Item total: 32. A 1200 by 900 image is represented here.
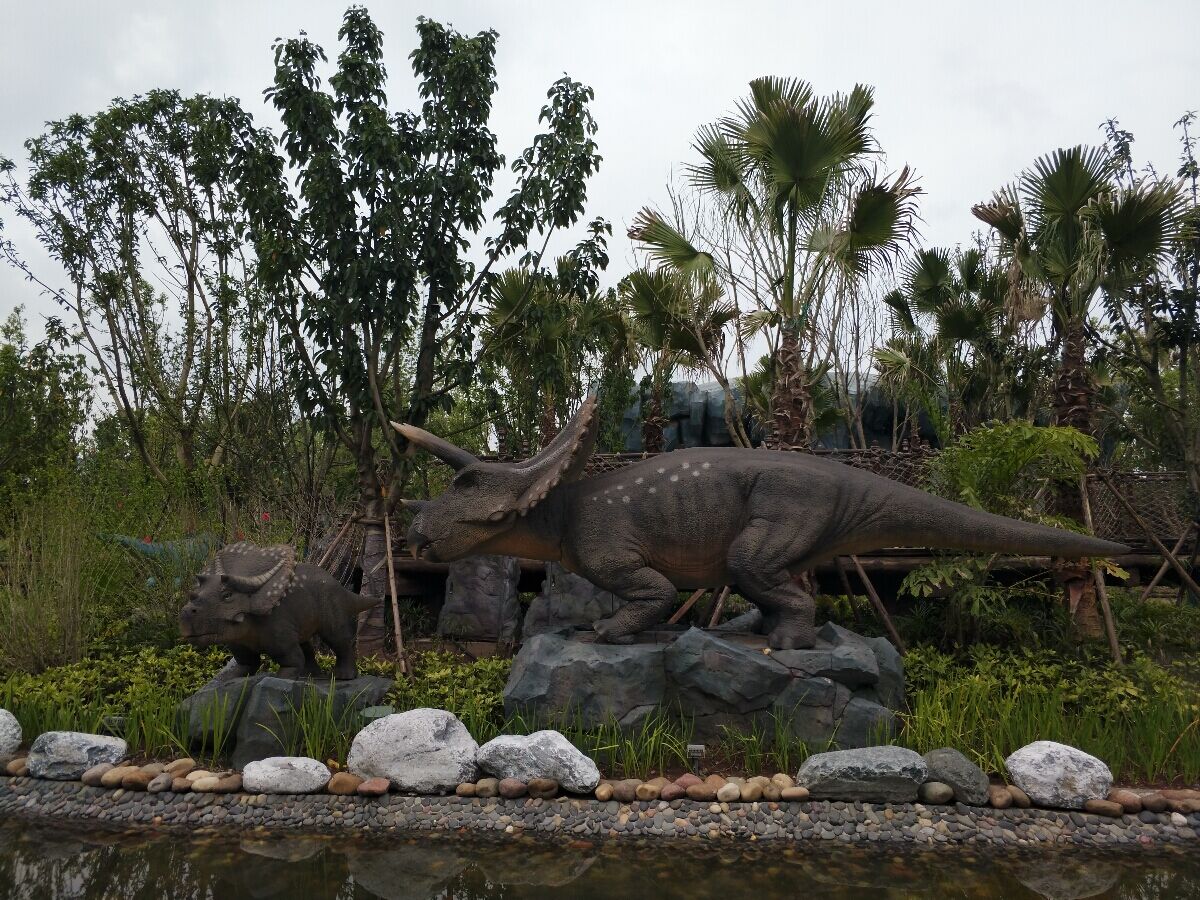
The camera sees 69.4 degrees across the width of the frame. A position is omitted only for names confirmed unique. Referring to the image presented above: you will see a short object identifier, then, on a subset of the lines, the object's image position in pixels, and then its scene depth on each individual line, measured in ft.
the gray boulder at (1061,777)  13.03
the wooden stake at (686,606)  20.38
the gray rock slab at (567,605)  24.93
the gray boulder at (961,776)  13.03
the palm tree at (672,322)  35.73
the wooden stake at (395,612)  19.29
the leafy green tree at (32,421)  28.73
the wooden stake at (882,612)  19.96
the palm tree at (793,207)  25.89
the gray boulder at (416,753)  13.57
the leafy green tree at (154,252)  34.91
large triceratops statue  16.14
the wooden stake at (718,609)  20.45
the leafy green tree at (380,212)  22.17
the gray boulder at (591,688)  15.25
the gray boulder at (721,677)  15.21
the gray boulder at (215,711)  14.80
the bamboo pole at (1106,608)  18.53
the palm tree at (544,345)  24.34
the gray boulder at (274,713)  14.61
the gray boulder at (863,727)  15.01
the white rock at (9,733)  15.24
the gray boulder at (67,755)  14.30
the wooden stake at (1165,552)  21.11
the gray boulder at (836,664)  15.46
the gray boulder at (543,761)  13.37
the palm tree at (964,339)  38.68
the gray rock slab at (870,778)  13.00
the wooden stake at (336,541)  22.35
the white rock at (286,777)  13.52
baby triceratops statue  14.69
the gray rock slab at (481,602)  25.82
